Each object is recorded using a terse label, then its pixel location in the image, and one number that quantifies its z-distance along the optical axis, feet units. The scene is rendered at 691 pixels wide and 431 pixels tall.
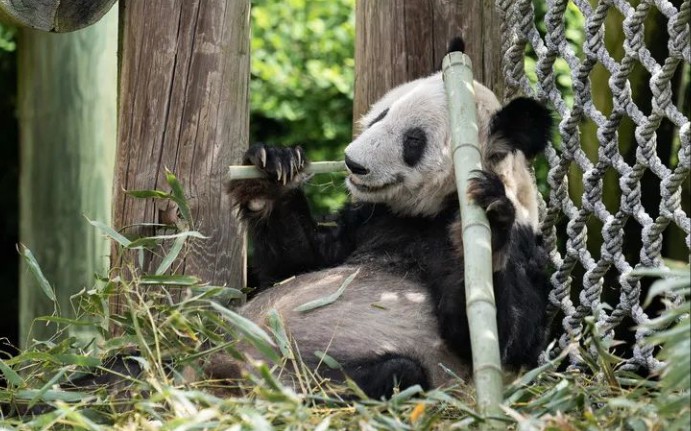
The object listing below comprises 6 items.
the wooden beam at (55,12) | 26.73
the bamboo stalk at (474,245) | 20.52
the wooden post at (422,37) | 29.53
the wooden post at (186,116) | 27.61
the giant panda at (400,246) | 24.40
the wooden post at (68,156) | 42.50
